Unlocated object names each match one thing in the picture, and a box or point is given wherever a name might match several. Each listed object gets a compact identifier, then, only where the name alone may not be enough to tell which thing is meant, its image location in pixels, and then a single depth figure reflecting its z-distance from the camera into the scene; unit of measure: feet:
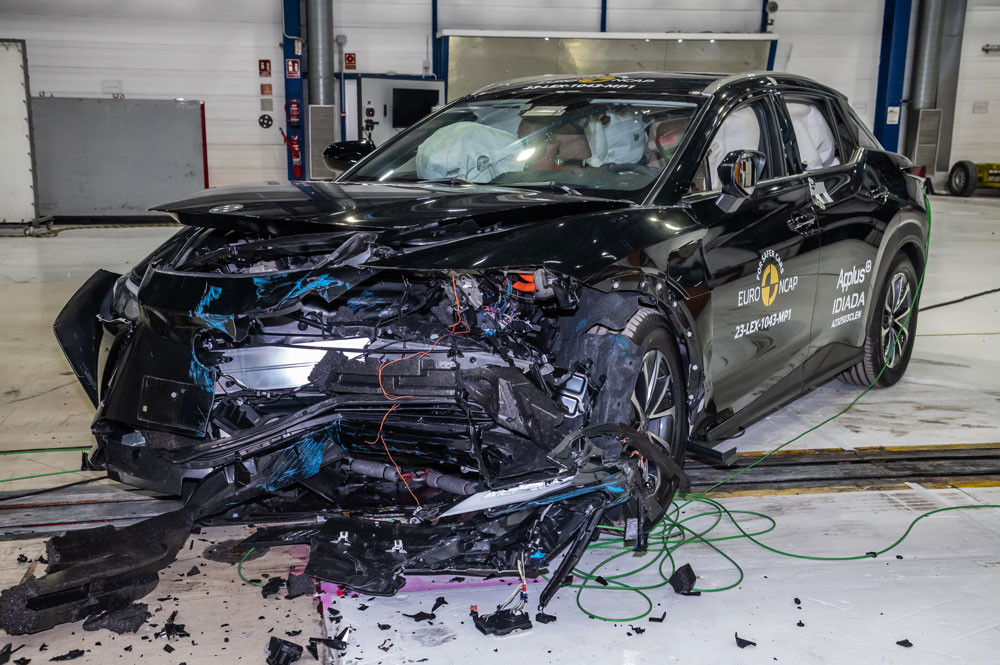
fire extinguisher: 51.89
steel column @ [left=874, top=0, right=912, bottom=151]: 60.90
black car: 8.93
